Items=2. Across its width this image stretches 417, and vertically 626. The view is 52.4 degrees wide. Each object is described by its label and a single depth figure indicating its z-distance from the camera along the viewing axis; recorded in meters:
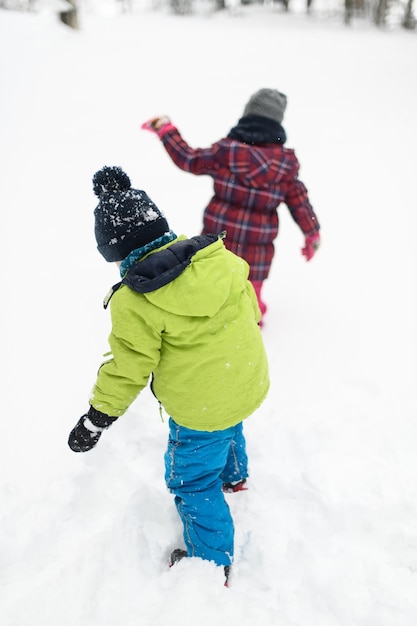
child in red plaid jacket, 2.40
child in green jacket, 1.25
